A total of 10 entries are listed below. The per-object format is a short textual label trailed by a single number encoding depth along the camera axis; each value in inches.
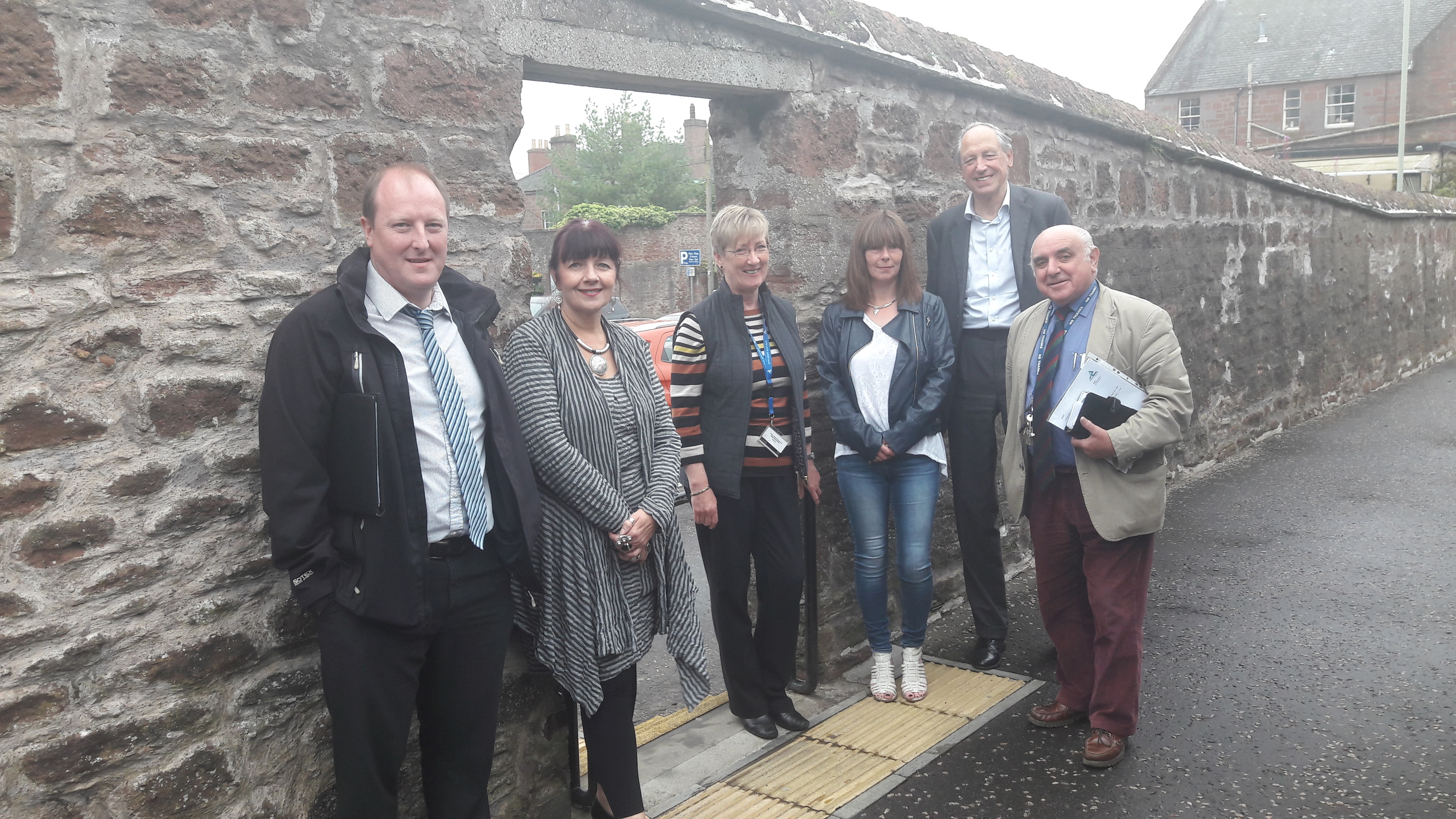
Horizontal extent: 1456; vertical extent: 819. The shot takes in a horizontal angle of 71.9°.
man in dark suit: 172.2
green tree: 1489.9
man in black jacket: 92.4
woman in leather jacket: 158.1
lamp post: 871.1
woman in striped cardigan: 115.0
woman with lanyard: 147.9
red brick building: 1419.8
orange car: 420.5
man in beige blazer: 137.3
